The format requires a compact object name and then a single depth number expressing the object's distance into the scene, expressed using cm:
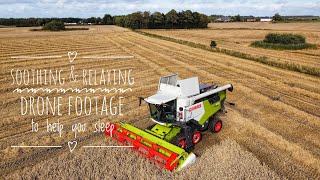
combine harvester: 673
